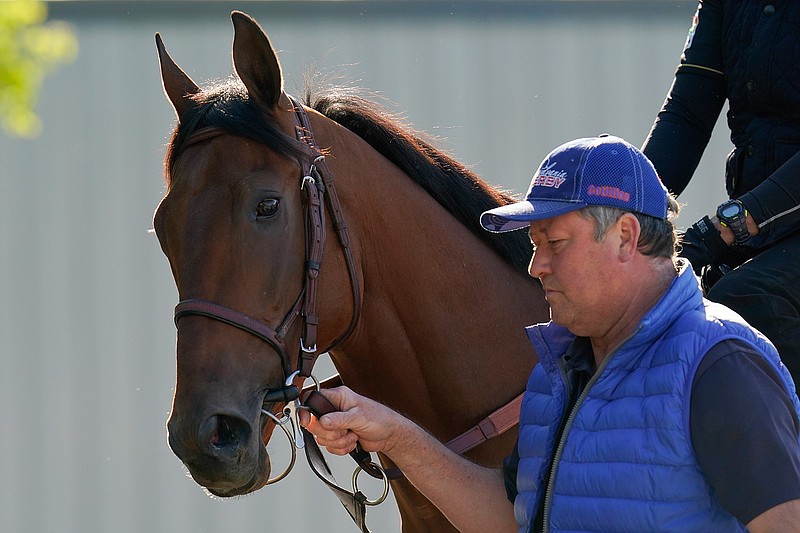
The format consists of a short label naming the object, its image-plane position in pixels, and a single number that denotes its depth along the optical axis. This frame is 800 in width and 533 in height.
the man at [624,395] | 6.97
